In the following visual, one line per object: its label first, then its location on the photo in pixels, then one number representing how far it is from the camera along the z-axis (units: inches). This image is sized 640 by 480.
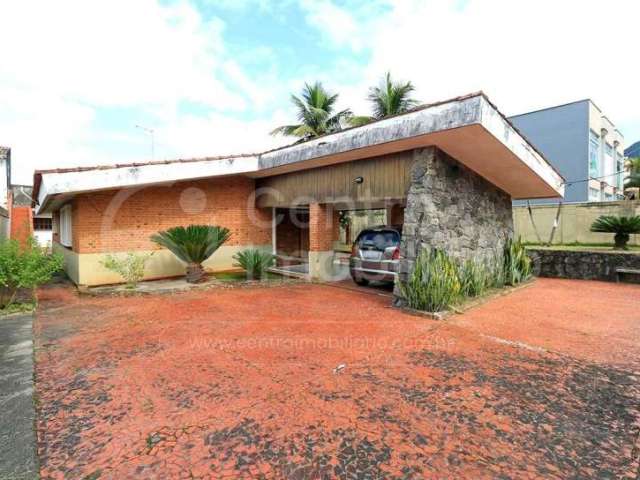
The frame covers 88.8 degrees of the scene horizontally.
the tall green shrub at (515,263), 336.5
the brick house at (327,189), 235.0
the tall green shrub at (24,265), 232.7
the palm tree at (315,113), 769.6
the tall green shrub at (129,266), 319.9
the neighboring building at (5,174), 611.4
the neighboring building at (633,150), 1179.1
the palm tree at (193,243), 329.1
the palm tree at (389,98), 723.4
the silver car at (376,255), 298.8
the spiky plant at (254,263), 372.8
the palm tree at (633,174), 798.5
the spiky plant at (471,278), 266.4
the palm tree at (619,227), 416.0
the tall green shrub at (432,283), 226.2
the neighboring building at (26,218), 592.4
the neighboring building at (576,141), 741.3
